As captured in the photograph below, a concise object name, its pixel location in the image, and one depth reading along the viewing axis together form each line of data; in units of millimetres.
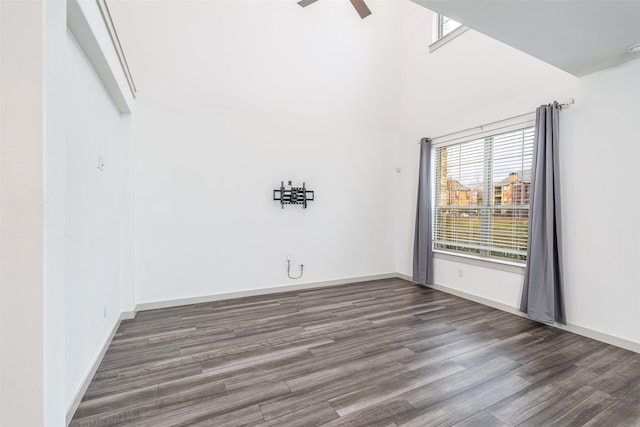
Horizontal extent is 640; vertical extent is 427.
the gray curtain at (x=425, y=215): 4617
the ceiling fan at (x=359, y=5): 3617
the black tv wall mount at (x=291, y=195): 4273
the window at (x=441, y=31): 4345
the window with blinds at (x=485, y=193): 3525
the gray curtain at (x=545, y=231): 3041
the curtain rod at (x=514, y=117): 2997
